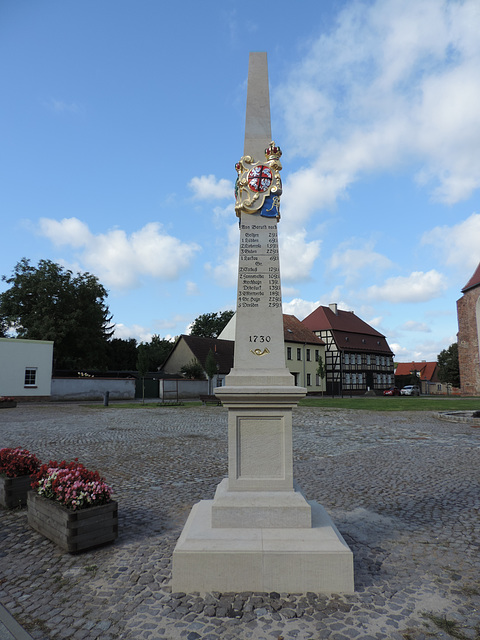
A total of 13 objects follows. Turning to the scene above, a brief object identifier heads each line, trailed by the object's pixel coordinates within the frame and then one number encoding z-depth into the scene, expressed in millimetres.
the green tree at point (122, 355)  51406
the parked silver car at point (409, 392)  50891
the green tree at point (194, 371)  39312
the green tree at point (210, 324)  63500
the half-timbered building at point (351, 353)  51156
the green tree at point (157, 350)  52344
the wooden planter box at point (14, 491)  5586
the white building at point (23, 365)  29172
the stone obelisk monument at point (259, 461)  3422
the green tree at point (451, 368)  60756
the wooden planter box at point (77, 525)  4109
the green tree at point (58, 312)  39412
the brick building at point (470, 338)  39281
